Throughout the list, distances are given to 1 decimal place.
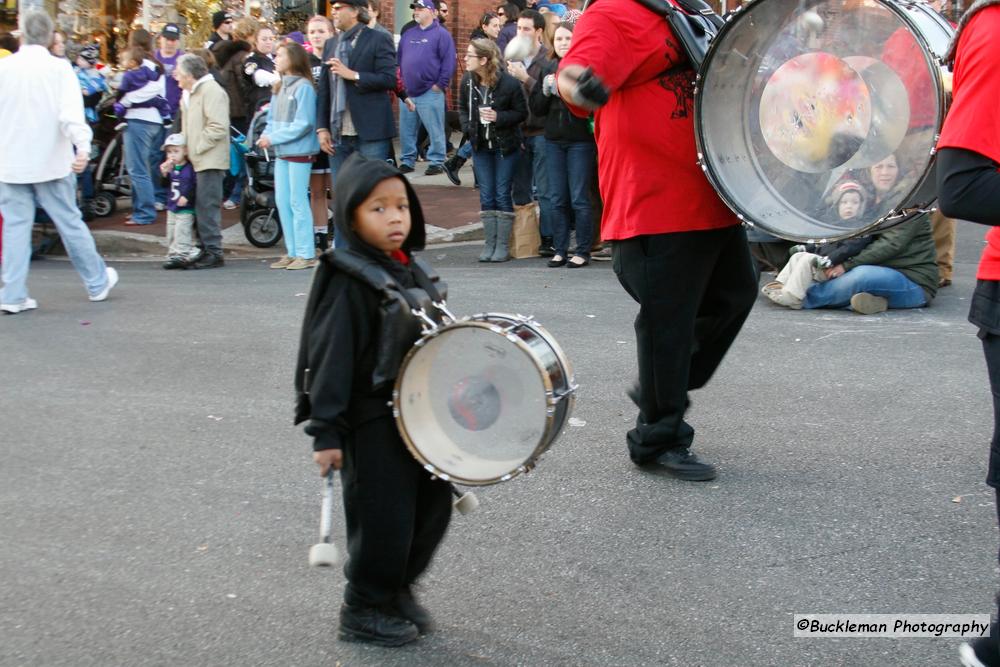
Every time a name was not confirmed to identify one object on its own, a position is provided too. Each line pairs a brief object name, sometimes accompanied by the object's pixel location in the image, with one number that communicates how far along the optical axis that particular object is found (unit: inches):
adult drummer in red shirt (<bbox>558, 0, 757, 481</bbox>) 174.9
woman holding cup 412.5
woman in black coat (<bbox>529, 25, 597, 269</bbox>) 386.9
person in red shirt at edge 113.0
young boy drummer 131.8
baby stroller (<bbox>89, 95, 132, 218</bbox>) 516.7
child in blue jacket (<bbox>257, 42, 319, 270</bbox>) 412.5
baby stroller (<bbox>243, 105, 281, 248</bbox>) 449.7
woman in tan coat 414.9
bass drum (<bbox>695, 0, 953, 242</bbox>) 144.7
